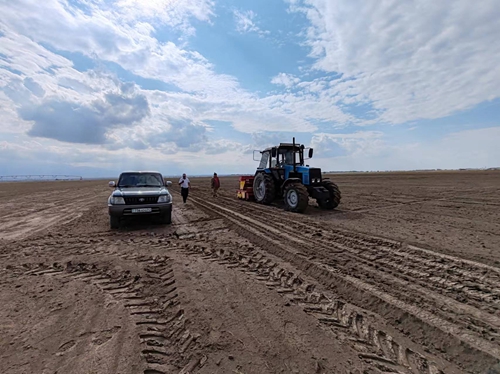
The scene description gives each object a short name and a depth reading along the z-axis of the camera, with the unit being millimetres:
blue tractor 9476
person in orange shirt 15482
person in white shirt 12703
